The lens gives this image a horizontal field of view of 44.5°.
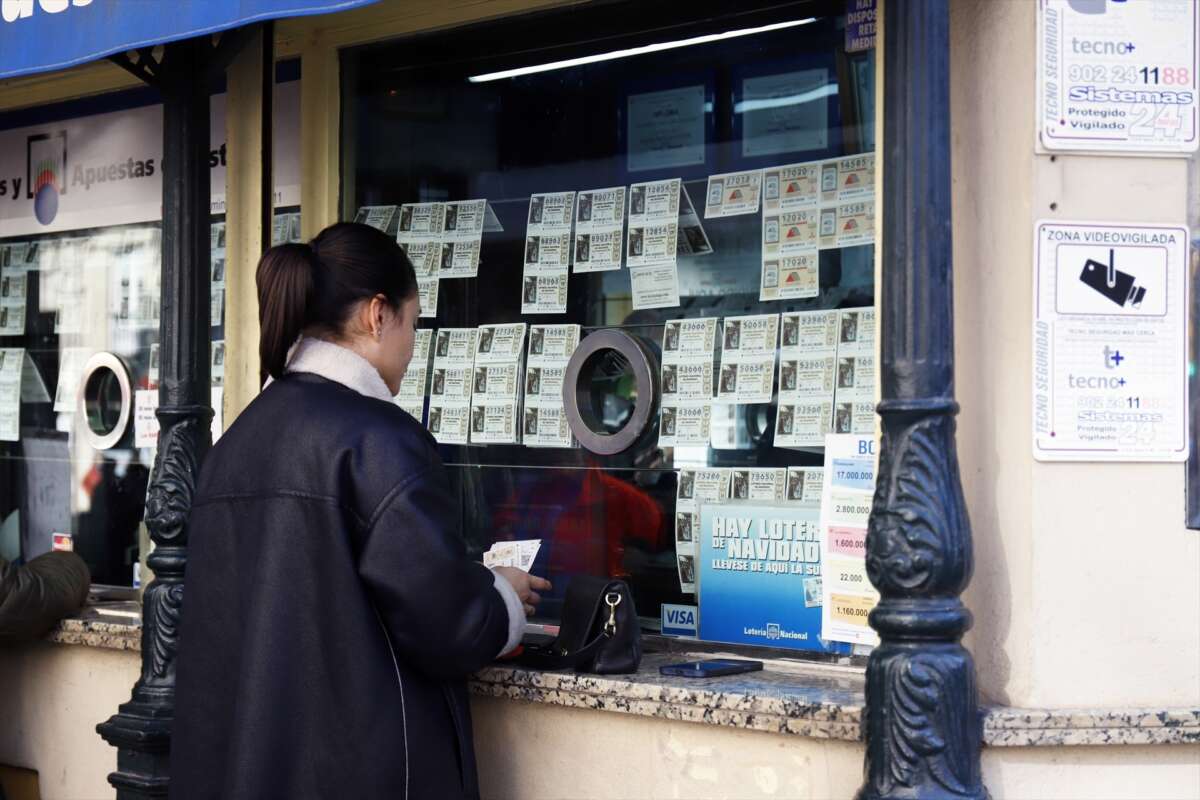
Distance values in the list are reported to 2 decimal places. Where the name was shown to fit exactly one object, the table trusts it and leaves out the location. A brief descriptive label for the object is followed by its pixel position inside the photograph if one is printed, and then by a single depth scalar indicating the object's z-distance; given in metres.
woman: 2.82
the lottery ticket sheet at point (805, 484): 3.69
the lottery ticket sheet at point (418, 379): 4.48
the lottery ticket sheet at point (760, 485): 3.76
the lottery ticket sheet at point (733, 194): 3.89
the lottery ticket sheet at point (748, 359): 3.84
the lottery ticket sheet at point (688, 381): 3.95
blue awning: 3.45
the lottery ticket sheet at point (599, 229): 4.14
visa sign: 3.88
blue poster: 3.65
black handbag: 3.38
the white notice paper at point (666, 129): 4.01
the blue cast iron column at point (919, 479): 2.76
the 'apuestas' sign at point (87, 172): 5.08
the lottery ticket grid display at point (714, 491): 3.75
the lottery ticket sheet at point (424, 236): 4.49
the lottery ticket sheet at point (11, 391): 5.54
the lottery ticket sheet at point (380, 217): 4.55
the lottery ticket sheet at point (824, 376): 3.64
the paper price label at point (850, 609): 3.38
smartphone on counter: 3.36
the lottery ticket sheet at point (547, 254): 4.25
